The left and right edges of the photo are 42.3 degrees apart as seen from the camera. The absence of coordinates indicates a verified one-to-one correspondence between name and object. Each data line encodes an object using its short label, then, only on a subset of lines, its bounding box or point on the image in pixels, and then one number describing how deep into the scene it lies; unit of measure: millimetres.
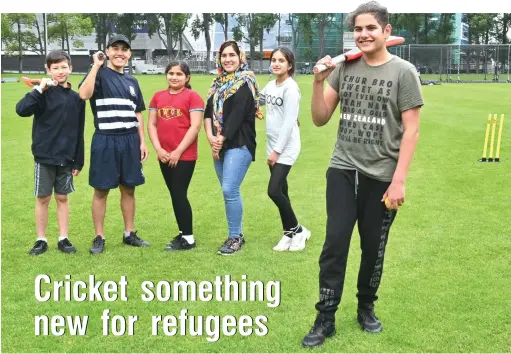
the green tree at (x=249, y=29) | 65812
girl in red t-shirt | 6355
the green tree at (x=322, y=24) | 58875
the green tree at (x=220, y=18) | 65256
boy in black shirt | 6109
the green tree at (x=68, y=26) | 63975
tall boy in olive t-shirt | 4066
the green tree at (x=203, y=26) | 63675
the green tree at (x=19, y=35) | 64812
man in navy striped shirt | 6156
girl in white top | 6203
